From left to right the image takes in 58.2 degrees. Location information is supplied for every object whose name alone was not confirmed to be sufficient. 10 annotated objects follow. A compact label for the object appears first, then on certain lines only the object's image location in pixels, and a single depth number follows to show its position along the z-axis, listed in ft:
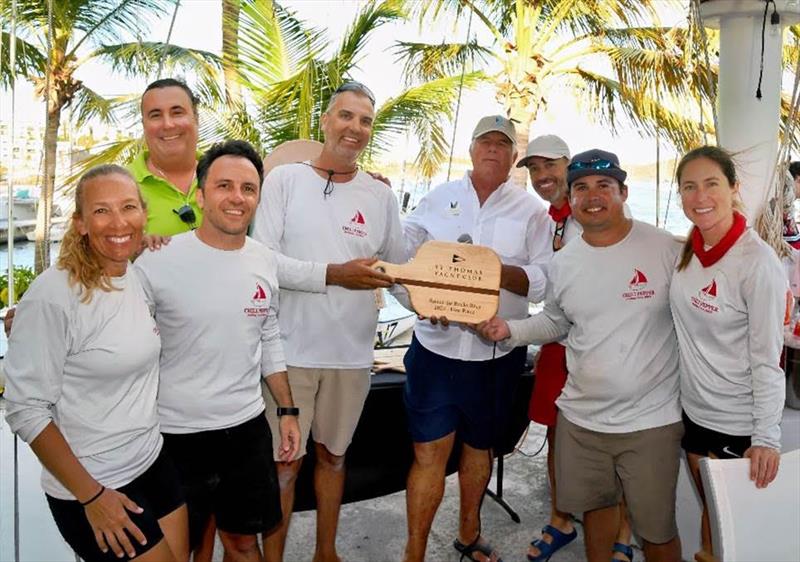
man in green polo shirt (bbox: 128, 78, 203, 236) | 8.59
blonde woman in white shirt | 5.91
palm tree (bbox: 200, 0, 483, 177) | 24.77
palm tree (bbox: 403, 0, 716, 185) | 30.89
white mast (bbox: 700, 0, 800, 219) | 11.54
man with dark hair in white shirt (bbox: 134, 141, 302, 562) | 7.33
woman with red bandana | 7.30
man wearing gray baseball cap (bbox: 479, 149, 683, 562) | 8.38
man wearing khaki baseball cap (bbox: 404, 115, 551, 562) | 10.19
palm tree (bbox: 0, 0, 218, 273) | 33.86
